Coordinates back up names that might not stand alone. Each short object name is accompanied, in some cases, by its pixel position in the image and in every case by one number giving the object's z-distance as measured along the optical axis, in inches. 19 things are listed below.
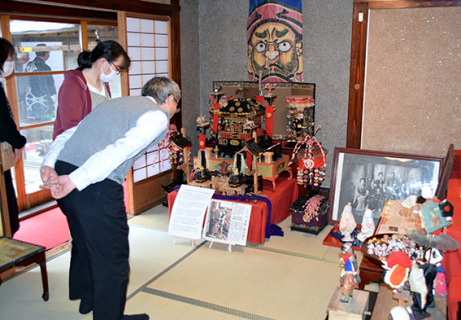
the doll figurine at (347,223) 158.9
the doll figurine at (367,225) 149.3
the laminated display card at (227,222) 163.0
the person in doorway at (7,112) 131.0
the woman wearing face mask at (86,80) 115.6
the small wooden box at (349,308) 88.1
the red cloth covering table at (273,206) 166.6
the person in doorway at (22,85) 202.5
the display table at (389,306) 92.7
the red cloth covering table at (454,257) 94.2
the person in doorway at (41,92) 209.3
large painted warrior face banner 219.9
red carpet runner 175.3
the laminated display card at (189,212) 167.3
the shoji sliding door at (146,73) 199.5
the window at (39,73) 203.6
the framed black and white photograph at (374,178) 172.9
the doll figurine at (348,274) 91.0
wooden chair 119.9
